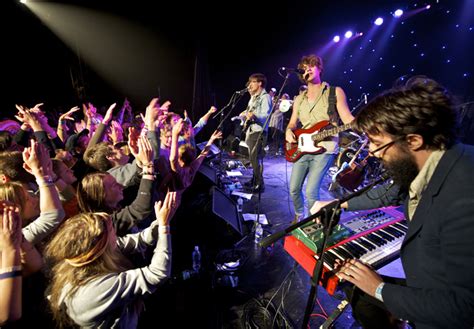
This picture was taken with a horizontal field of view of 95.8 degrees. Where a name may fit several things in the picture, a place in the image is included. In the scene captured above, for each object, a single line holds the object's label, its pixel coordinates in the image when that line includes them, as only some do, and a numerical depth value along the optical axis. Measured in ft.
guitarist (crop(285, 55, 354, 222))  9.92
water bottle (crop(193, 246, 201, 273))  8.88
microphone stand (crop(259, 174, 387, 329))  4.11
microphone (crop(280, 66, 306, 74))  10.29
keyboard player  3.22
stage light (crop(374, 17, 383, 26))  28.29
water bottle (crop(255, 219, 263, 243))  11.80
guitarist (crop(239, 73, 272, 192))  15.76
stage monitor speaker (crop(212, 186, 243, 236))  8.78
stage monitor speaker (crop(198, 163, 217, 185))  14.04
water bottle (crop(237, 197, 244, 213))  14.88
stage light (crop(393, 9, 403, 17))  25.69
